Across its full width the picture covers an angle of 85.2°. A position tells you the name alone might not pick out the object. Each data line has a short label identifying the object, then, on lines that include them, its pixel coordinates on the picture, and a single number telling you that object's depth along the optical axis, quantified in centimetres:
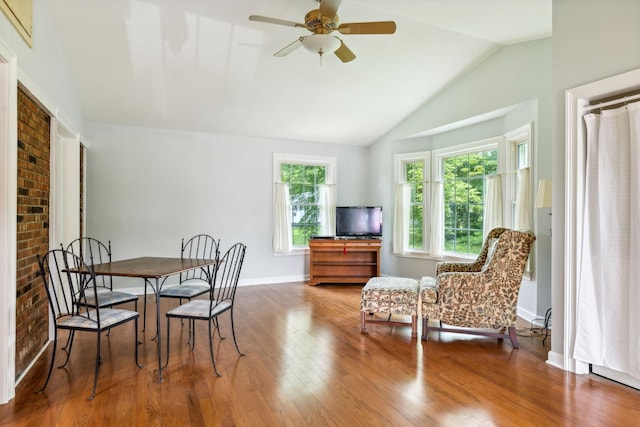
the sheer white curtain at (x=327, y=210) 632
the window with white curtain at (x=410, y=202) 595
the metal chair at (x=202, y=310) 267
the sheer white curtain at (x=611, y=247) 232
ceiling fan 259
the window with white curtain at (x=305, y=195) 607
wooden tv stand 587
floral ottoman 336
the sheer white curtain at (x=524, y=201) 395
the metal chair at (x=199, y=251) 534
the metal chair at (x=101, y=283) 294
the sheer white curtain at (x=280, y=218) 591
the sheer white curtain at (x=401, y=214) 598
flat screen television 615
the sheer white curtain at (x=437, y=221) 548
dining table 253
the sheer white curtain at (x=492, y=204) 450
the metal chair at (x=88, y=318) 236
